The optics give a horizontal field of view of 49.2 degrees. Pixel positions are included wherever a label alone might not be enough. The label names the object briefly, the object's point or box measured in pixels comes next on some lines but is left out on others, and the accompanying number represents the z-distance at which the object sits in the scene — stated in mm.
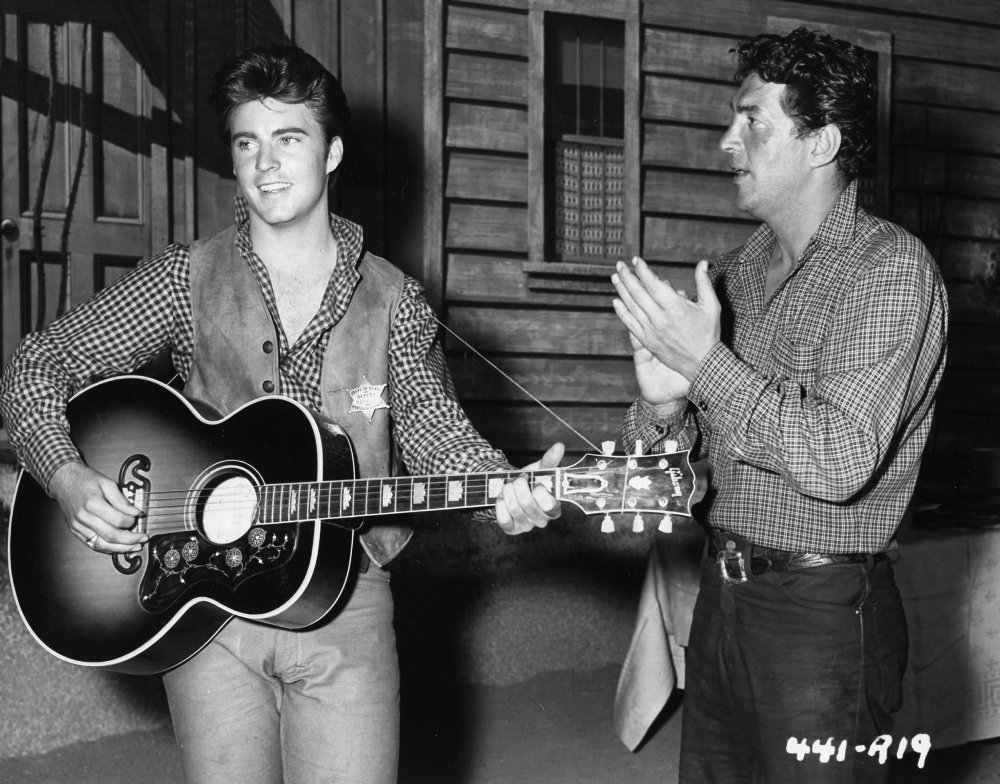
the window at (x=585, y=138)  5891
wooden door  5070
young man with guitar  2279
